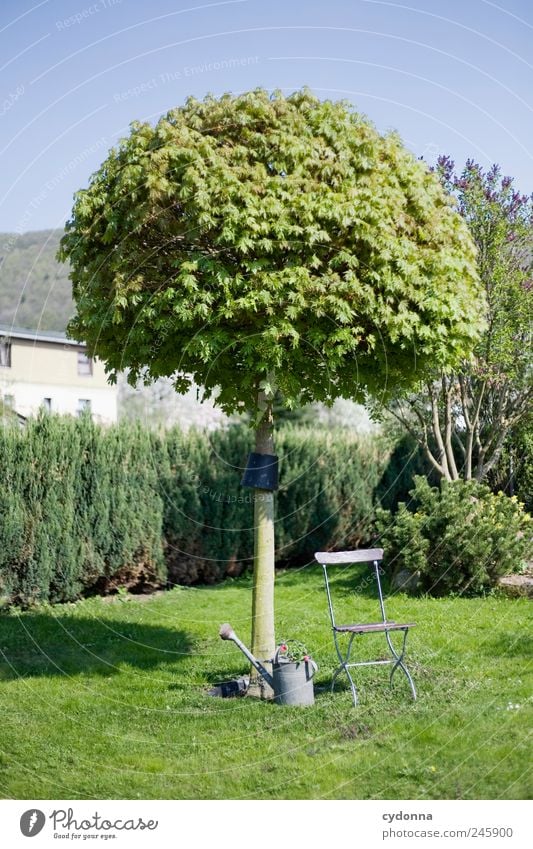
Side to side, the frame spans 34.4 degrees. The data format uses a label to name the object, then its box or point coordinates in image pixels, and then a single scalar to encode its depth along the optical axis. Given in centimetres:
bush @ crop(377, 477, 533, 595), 1070
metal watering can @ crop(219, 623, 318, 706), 679
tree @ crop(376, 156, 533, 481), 1173
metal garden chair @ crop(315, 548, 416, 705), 665
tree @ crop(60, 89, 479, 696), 638
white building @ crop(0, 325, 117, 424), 3256
